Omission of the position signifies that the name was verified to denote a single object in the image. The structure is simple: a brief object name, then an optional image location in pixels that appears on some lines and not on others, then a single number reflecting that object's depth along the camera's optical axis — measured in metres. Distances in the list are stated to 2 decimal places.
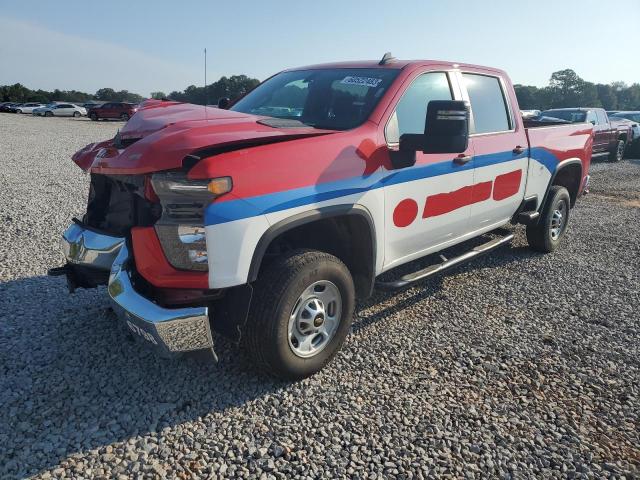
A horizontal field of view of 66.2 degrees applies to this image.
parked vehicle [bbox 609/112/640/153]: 17.06
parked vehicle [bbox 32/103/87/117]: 40.53
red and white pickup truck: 2.51
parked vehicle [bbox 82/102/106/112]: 46.67
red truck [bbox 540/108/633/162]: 14.09
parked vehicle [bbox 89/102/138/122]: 36.21
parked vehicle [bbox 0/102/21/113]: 43.00
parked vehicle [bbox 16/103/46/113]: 42.97
